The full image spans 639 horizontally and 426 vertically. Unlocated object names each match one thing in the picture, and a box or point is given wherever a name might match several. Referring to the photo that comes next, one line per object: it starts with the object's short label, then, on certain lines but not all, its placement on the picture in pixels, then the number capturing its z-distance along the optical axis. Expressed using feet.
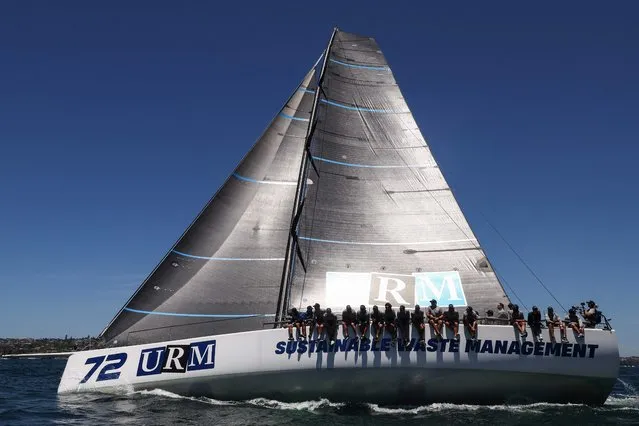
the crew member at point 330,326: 43.83
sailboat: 43.45
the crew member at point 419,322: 43.65
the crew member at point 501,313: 47.55
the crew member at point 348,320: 44.11
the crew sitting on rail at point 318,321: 44.06
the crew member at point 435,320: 43.75
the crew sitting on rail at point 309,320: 44.11
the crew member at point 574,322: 44.09
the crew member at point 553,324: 44.04
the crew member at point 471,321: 43.73
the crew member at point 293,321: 44.04
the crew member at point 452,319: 43.75
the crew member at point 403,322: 43.62
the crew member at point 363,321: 43.86
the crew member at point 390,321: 43.75
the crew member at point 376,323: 43.62
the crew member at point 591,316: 45.53
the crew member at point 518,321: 43.78
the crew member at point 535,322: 44.01
